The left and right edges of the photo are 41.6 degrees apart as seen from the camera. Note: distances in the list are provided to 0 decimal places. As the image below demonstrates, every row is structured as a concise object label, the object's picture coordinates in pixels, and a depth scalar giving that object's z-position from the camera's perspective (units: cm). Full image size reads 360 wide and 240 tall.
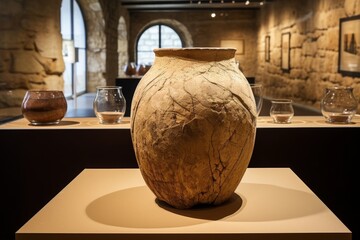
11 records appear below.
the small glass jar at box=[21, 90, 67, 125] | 219
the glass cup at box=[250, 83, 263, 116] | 226
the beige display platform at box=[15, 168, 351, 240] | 117
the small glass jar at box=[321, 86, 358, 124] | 228
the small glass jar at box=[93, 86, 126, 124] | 226
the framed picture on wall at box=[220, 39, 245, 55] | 1223
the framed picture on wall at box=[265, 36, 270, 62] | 1015
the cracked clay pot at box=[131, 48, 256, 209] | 124
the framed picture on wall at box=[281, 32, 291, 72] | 807
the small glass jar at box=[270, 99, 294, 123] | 236
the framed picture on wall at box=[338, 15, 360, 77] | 471
